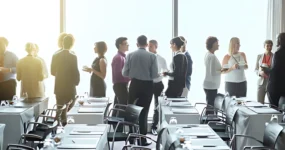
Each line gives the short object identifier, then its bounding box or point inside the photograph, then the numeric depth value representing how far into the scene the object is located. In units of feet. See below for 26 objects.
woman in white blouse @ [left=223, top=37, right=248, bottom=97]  22.53
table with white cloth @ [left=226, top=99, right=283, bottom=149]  16.47
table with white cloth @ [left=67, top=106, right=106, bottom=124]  15.92
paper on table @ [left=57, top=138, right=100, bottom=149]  10.87
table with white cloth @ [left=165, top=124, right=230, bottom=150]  11.14
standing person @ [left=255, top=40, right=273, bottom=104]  23.13
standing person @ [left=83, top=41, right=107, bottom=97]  20.97
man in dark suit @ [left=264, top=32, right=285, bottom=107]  19.08
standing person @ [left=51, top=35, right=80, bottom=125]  19.84
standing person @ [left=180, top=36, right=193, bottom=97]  22.30
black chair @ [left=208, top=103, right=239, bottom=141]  17.03
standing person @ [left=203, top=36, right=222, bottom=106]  22.02
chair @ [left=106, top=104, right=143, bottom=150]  16.66
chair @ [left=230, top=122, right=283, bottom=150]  12.57
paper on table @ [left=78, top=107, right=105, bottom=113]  16.55
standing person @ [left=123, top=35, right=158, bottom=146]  20.15
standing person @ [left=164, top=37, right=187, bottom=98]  20.26
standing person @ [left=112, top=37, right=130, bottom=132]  21.65
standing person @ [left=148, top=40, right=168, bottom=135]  23.48
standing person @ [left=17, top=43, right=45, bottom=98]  19.98
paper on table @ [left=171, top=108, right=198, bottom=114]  16.12
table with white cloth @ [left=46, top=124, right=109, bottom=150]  10.97
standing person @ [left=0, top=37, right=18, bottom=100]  21.29
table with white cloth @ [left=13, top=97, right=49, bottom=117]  18.41
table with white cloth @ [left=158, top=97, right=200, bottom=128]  15.69
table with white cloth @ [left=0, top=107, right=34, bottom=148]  16.57
